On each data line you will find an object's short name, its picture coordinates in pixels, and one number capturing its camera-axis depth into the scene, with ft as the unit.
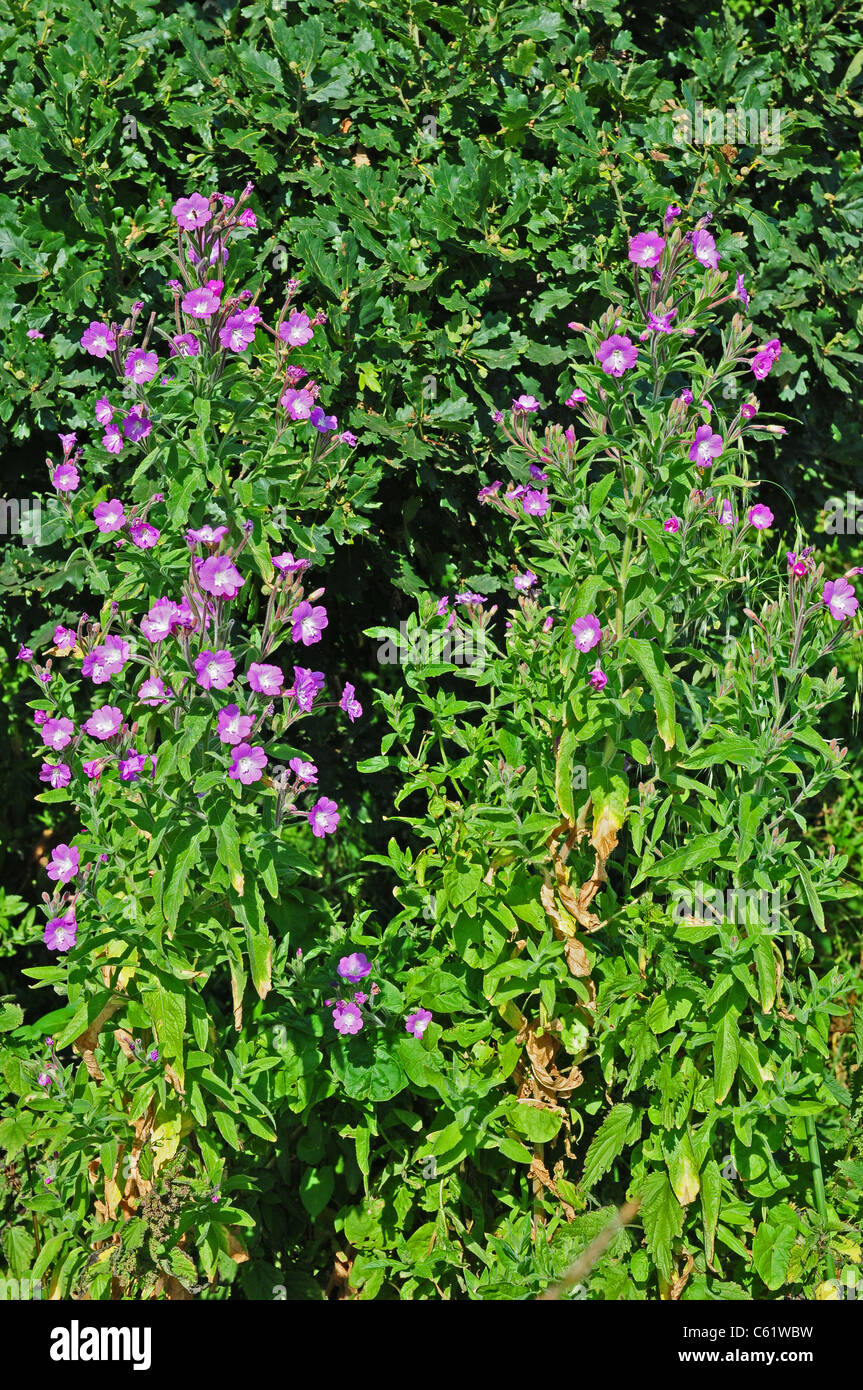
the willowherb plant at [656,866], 9.12
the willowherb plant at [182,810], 8.63
